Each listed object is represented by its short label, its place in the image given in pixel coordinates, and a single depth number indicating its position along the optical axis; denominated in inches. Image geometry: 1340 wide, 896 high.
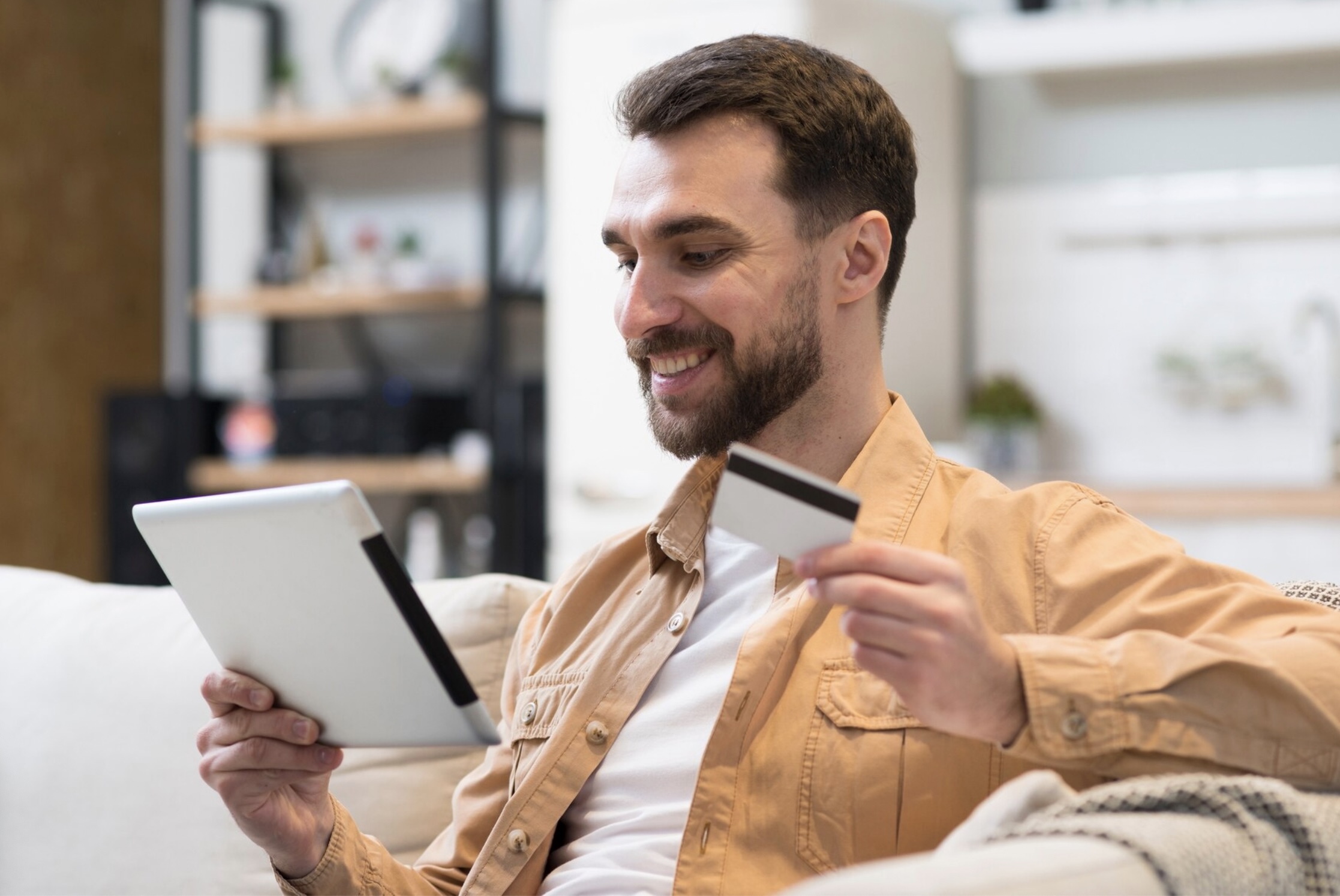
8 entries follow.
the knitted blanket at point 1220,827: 36.9
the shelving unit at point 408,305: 163.6
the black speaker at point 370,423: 172.6
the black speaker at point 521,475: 162.4
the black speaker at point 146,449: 184.2
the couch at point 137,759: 63.7
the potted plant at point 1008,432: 141.4
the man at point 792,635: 41.2
